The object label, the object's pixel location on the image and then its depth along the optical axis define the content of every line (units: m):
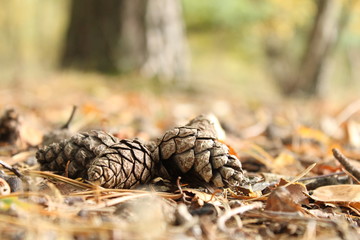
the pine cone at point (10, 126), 0.69
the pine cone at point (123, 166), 0.55
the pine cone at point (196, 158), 0.56
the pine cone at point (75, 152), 0.58
